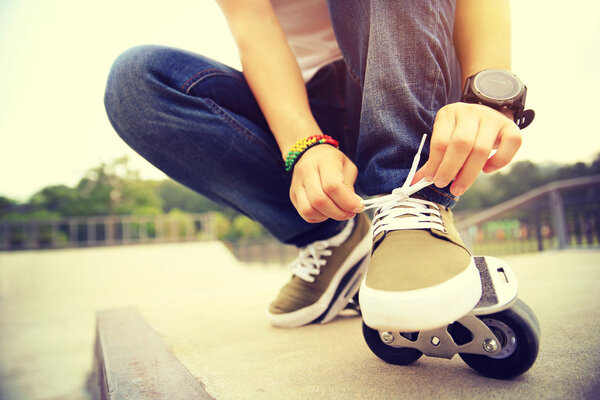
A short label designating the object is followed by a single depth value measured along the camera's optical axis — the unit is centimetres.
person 51
